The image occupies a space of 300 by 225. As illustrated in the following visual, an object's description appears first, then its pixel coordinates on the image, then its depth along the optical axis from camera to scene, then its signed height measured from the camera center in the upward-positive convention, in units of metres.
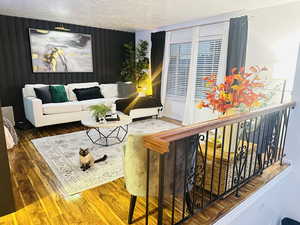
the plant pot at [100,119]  3.42 -0.76
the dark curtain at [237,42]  3.90 +0.64
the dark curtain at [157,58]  5.58 +0.45
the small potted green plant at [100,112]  3.39 -0.64
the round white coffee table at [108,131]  3.32 -1.21
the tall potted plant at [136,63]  6.17 +0.31
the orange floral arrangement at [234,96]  1.83 -0.19
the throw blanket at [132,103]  4.94 -0.72
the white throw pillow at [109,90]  5.59 -0.46
